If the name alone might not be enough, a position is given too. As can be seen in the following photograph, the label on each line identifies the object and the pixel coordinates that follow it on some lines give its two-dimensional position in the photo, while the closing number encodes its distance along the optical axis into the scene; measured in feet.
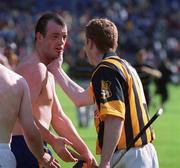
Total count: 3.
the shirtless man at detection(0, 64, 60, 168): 42.04
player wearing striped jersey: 43.06
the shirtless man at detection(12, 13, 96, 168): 50.08
